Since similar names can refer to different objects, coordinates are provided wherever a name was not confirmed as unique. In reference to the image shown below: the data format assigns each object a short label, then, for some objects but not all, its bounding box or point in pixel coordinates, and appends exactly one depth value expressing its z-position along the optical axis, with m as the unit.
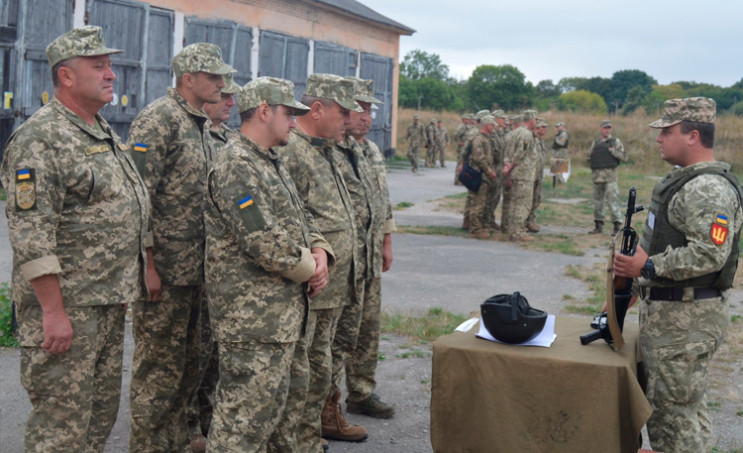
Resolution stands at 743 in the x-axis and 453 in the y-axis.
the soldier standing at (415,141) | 26.48
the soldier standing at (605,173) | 13.89
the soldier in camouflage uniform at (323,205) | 4.54
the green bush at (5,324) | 6.38
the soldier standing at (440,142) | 29.46
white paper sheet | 4.14
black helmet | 4.05
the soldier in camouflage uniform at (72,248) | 3.39
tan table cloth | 3.88
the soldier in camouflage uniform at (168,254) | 4.32
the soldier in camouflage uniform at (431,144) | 28.31
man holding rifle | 3.96
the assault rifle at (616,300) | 4.06
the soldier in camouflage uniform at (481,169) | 12.98
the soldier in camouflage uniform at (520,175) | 12.92
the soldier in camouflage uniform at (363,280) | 5.11
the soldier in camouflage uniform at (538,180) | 13.80
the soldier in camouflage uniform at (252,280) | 3.67
